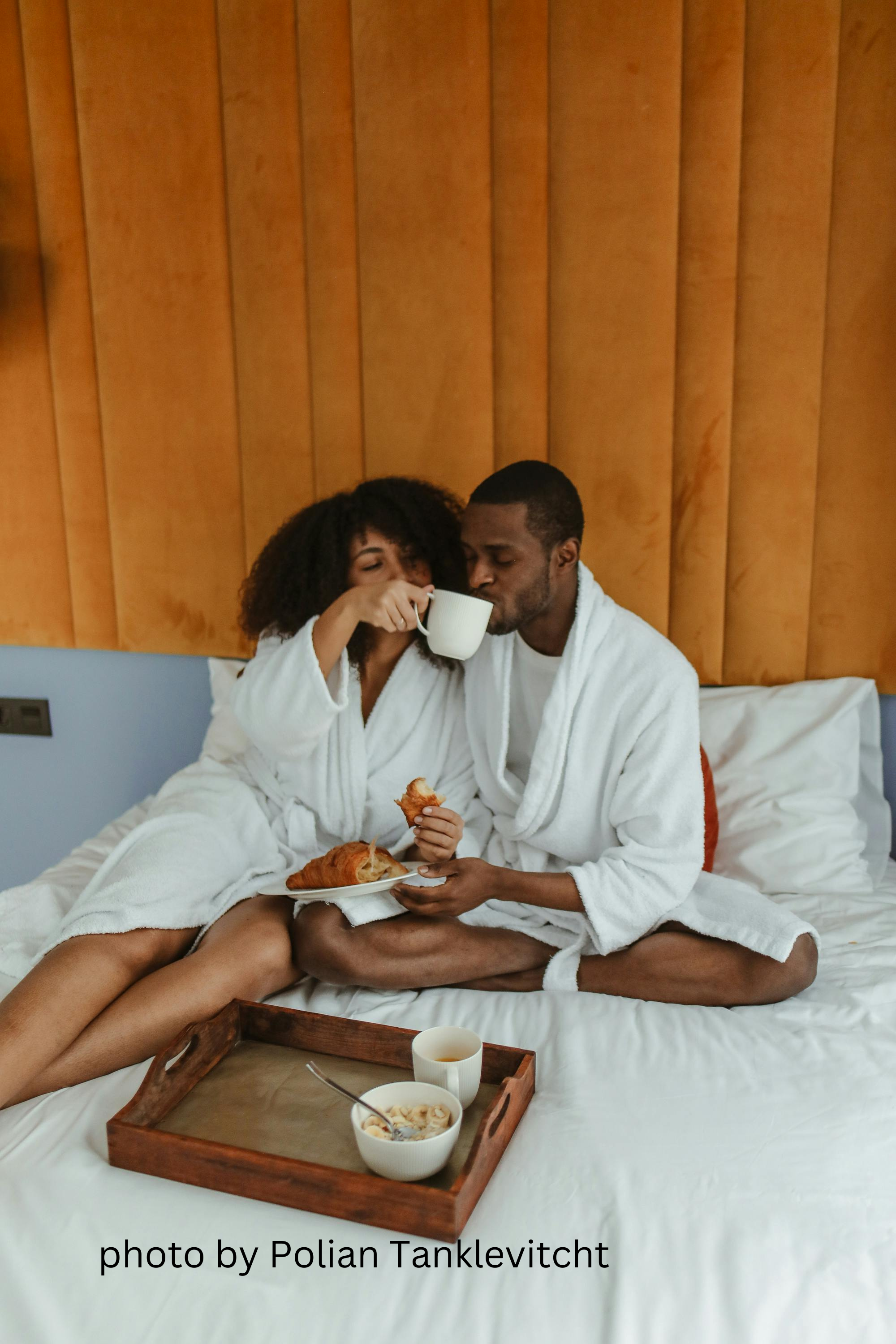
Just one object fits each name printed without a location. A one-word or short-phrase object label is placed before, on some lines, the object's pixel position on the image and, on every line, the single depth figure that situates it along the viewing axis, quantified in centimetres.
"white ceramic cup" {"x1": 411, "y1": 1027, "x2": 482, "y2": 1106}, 110
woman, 130
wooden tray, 97
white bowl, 98
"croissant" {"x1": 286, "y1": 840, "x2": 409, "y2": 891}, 139
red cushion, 173
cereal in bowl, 102
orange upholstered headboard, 178
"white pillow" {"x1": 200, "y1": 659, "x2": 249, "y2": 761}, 198
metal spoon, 101
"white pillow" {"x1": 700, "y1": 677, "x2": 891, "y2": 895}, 173
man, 143
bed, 87
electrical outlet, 242
